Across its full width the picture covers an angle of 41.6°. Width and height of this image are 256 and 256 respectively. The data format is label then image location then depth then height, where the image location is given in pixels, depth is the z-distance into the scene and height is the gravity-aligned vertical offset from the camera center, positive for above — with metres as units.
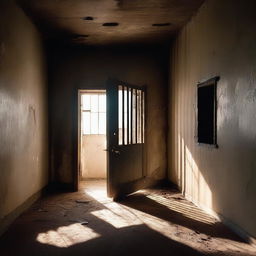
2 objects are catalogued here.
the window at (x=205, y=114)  4.87 +0.18
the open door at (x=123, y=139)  5.49 -0.22
